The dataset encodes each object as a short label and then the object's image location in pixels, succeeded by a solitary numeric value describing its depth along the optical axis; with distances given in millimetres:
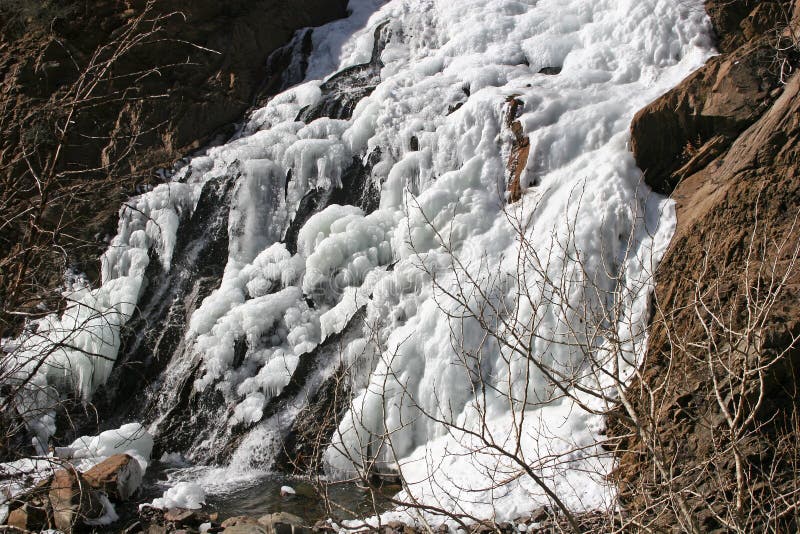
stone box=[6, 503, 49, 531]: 5709
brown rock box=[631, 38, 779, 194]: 6832
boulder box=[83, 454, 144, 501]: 6613
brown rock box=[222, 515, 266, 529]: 5789
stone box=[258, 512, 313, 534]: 5625
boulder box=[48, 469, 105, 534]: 5785
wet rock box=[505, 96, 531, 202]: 7969
